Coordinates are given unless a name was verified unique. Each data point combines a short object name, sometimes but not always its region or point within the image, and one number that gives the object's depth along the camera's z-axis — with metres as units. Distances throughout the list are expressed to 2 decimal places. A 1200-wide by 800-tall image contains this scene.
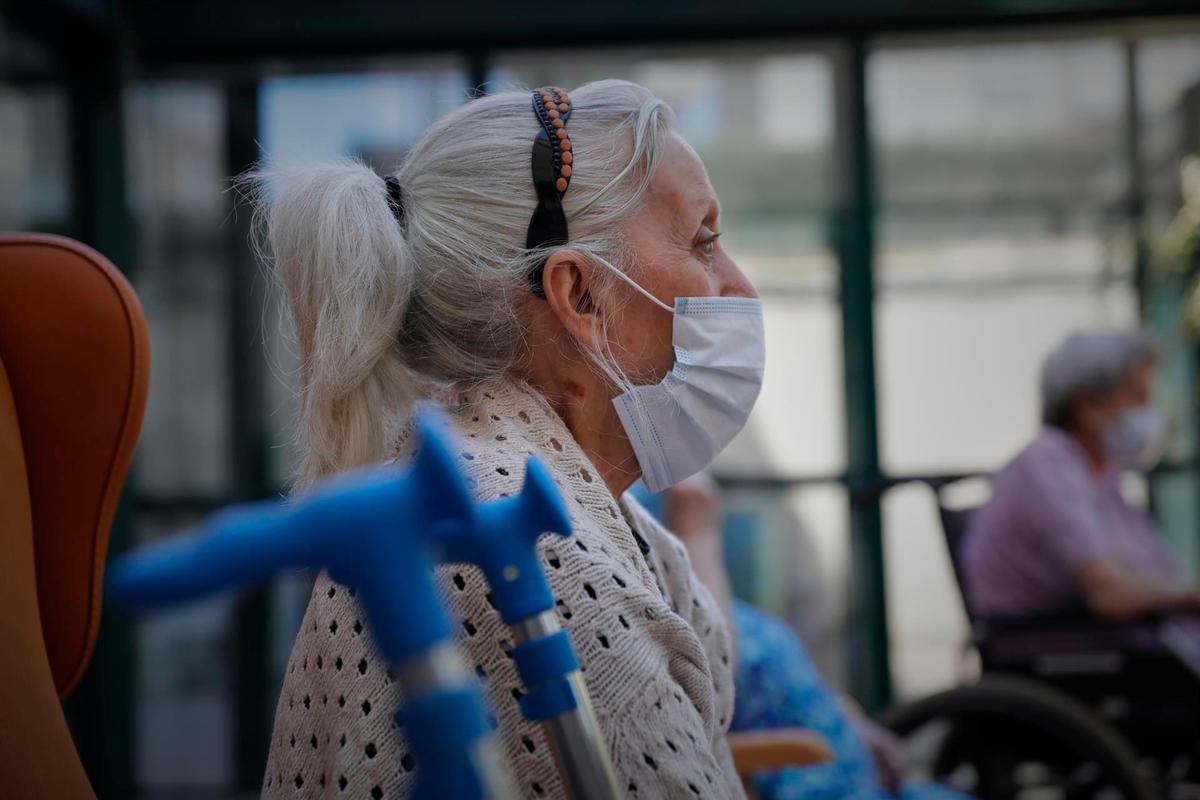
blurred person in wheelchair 3.06
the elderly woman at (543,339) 2.12
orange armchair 2.13
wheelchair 2.84
